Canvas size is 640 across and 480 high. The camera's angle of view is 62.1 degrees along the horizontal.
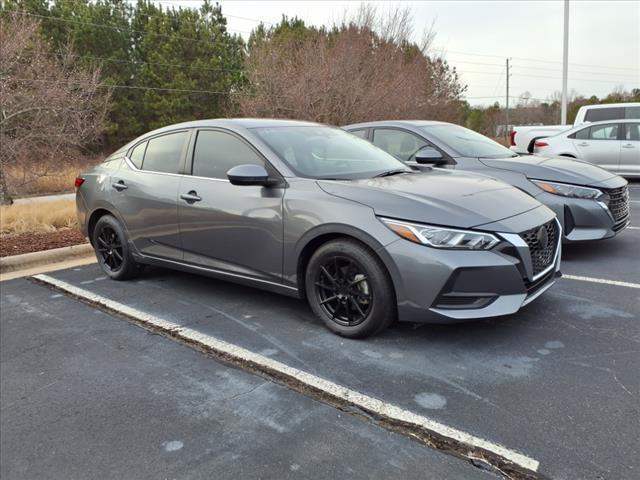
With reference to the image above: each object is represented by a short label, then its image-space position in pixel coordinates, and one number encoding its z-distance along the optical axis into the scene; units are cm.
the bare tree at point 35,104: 952
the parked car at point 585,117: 1310
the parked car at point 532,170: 537
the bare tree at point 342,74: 1673
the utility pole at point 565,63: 2368
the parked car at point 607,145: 1118
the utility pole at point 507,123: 5225
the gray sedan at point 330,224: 325
